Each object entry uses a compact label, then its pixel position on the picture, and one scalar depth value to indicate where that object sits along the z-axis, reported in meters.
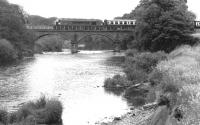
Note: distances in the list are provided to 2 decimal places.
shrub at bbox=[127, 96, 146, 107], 36.69
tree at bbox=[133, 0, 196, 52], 67.94
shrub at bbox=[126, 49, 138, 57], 77.91
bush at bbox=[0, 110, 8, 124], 28.07
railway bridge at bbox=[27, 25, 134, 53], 127.44
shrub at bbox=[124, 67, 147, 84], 47.88
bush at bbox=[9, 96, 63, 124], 28.45
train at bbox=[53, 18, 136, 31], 129.50
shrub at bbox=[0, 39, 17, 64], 77.38
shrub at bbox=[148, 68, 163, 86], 39.58
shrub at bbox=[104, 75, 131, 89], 46.78
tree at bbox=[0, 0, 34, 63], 91.81
